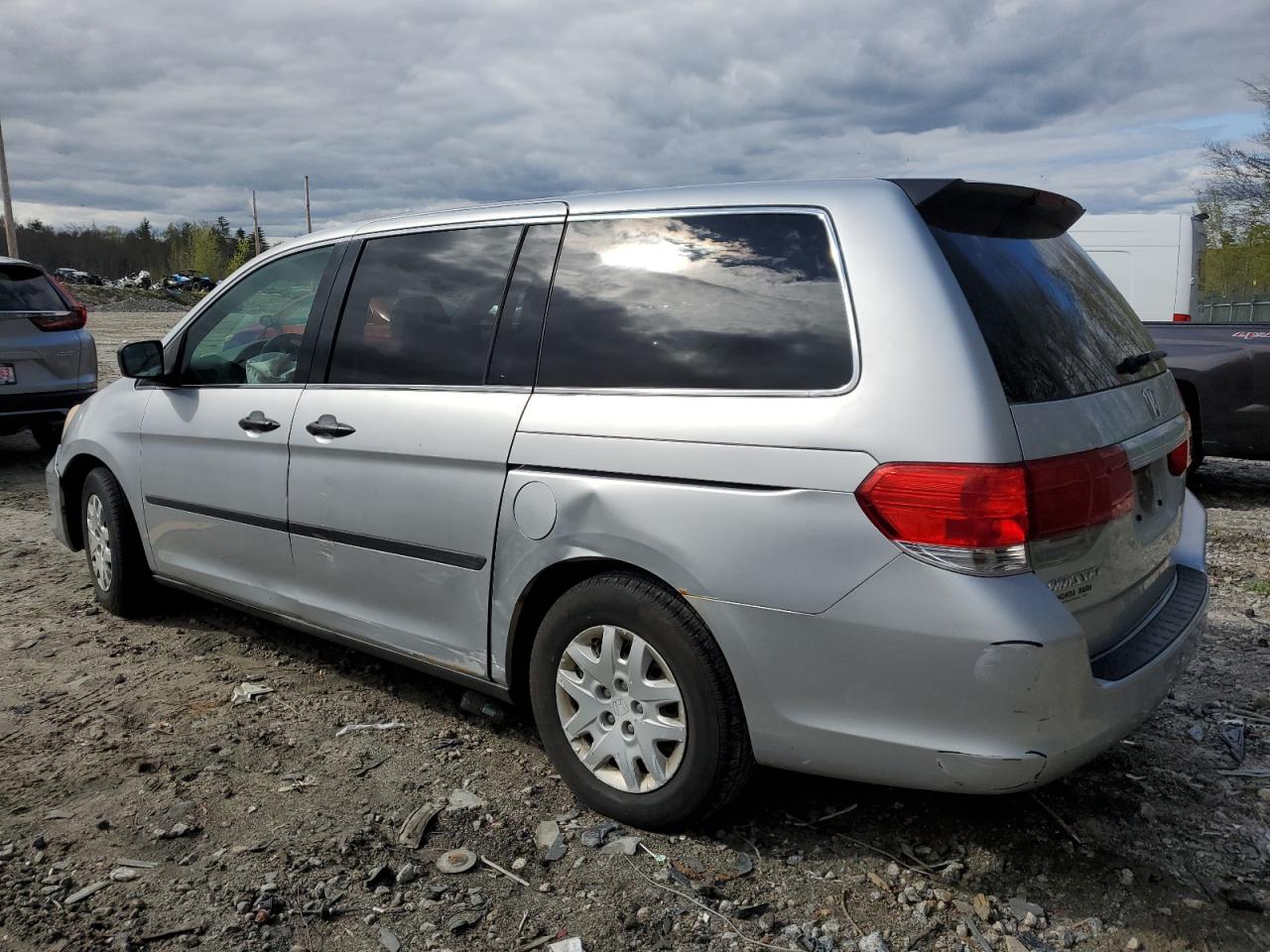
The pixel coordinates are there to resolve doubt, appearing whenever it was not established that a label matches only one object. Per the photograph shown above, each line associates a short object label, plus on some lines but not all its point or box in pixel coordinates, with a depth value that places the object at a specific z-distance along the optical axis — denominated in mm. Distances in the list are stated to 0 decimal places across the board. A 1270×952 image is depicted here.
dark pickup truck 7691
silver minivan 2434
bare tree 28109
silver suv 8828
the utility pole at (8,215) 41938
